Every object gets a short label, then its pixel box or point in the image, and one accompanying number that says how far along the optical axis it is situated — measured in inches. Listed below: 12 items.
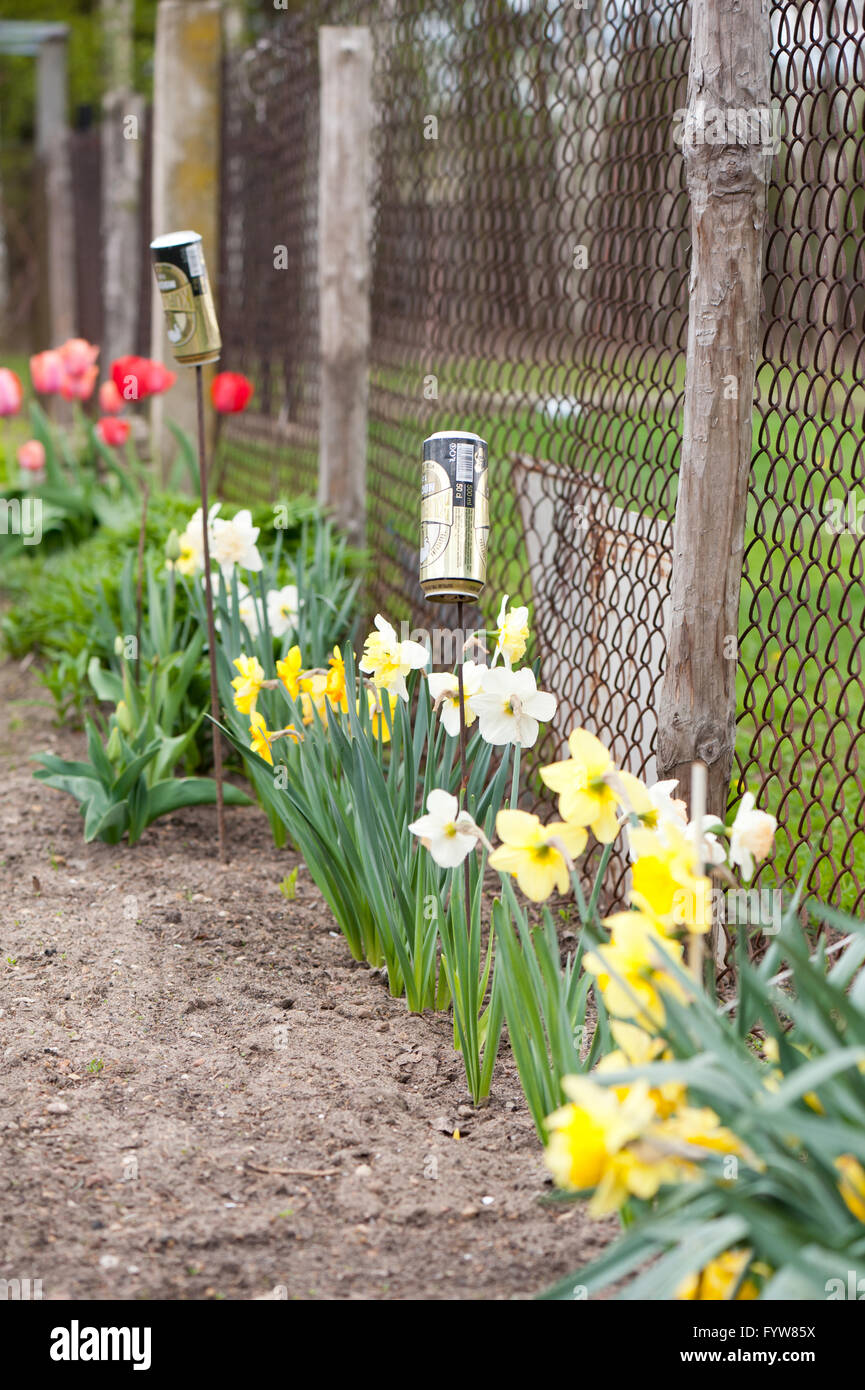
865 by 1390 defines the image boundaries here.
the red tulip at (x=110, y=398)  185.6
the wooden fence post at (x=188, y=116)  218.4
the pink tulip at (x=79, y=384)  191.3
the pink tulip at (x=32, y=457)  196.2
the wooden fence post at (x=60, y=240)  384.8
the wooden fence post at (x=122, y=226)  304.7
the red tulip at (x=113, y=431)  171.9
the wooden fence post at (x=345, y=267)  163.3
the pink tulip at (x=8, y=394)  200.2
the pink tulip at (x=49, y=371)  191.6
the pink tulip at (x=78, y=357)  189.5
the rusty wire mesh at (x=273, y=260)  195.3
